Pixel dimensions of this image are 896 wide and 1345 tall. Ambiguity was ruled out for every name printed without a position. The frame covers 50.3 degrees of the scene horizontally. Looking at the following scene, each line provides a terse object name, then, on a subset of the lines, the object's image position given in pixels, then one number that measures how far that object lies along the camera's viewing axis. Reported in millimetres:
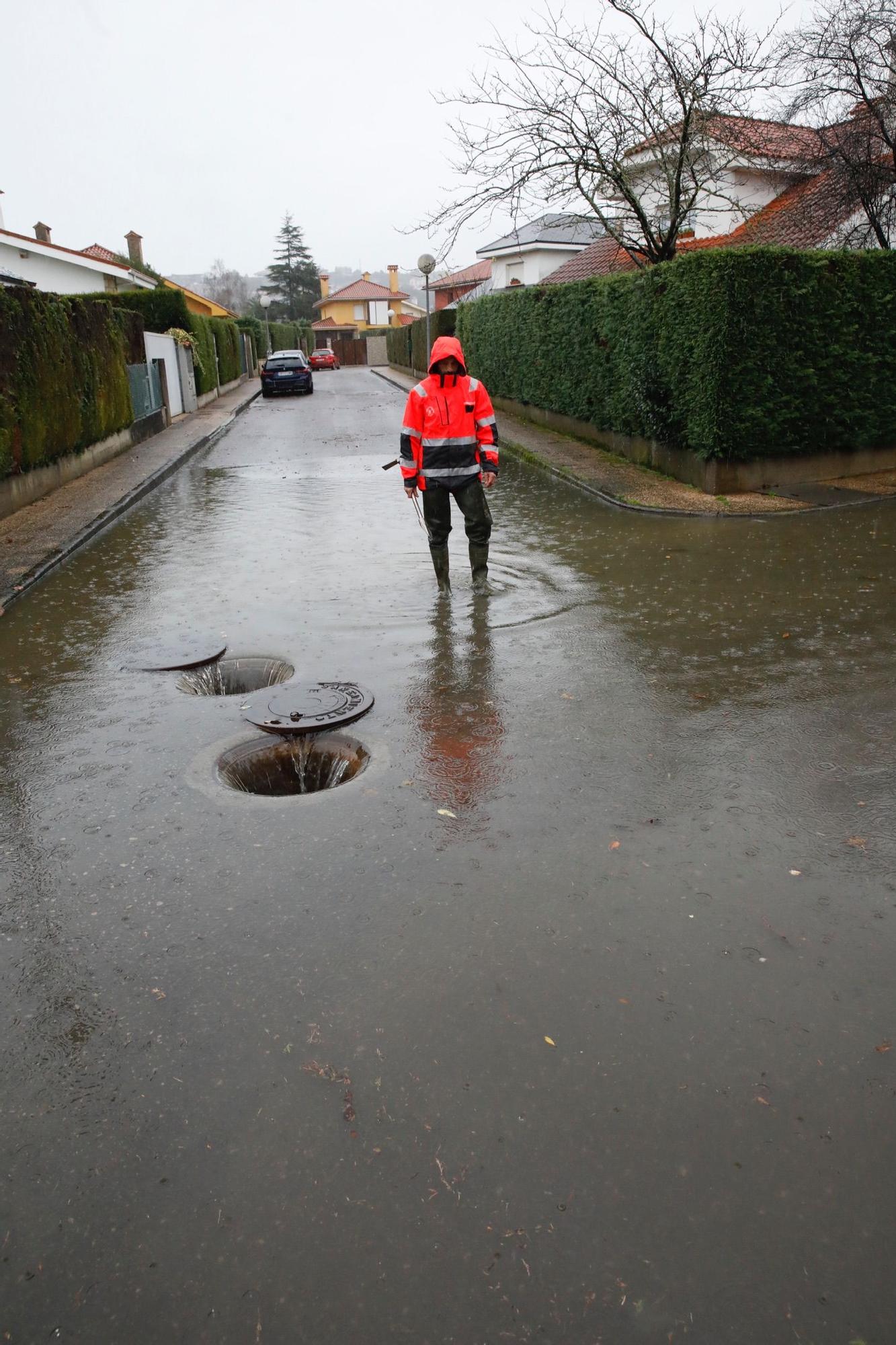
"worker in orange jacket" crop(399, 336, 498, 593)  7469
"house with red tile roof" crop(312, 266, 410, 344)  89375
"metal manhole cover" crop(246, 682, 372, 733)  5258
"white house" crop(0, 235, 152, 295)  31844
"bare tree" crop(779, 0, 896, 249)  15969
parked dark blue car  33875
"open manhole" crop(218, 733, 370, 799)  4910
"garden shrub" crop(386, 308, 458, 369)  34125
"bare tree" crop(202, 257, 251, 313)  111812
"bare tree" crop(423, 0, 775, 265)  14742
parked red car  61500
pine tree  96812
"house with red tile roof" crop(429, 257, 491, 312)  61875
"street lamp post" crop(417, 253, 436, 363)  29703
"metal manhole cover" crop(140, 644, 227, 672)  6379
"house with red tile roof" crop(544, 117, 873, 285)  17375
